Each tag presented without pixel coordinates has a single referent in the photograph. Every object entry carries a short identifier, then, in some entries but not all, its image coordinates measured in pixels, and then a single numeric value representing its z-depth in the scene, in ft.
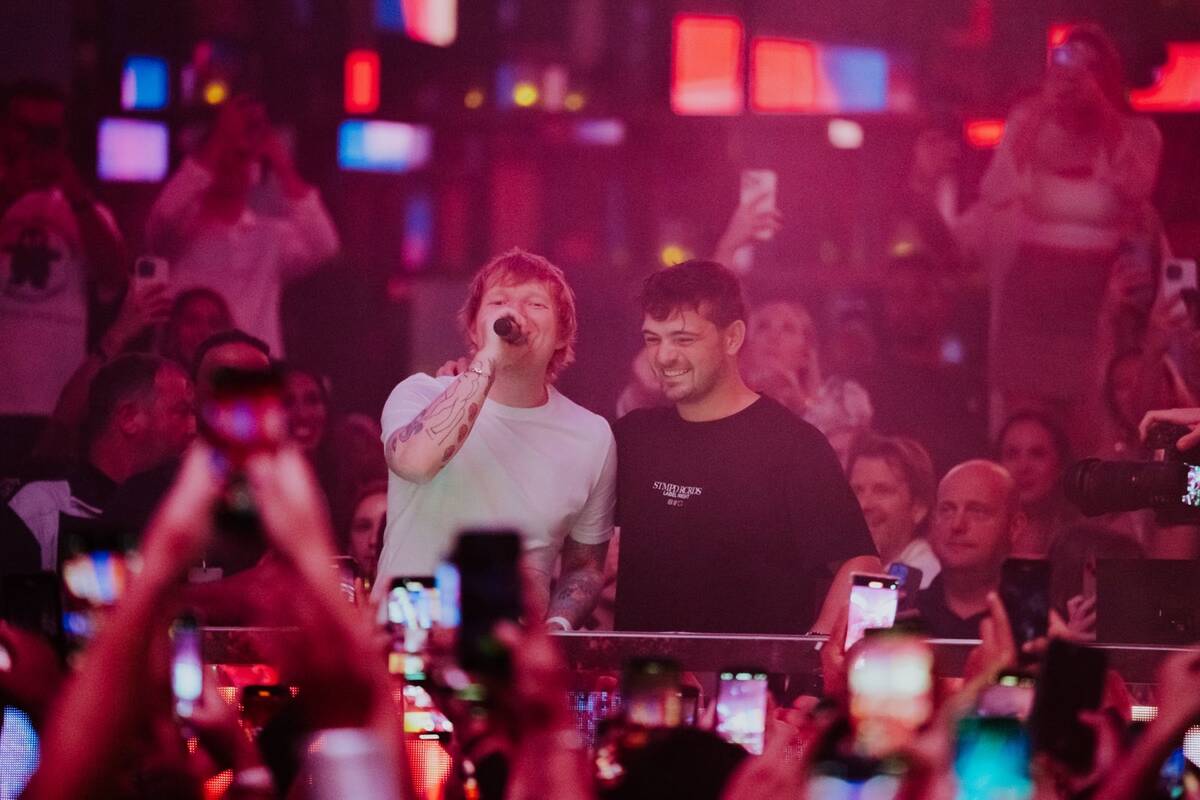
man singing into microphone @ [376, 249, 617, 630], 28.19
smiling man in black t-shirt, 31.58
